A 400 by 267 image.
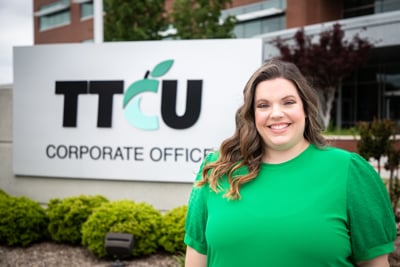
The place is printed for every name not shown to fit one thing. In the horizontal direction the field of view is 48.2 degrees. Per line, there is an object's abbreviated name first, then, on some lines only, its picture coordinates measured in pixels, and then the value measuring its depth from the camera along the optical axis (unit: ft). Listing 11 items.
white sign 20.56
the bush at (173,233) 17.63
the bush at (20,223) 19.74
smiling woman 5.46
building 62.17
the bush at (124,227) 17.48
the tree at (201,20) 60.70
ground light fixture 16.74
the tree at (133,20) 59.36
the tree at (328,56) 59.16
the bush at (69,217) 19.34
